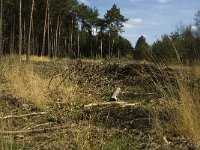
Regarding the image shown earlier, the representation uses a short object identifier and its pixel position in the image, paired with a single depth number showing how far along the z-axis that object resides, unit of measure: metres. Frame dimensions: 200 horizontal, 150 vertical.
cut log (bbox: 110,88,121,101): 5.53
